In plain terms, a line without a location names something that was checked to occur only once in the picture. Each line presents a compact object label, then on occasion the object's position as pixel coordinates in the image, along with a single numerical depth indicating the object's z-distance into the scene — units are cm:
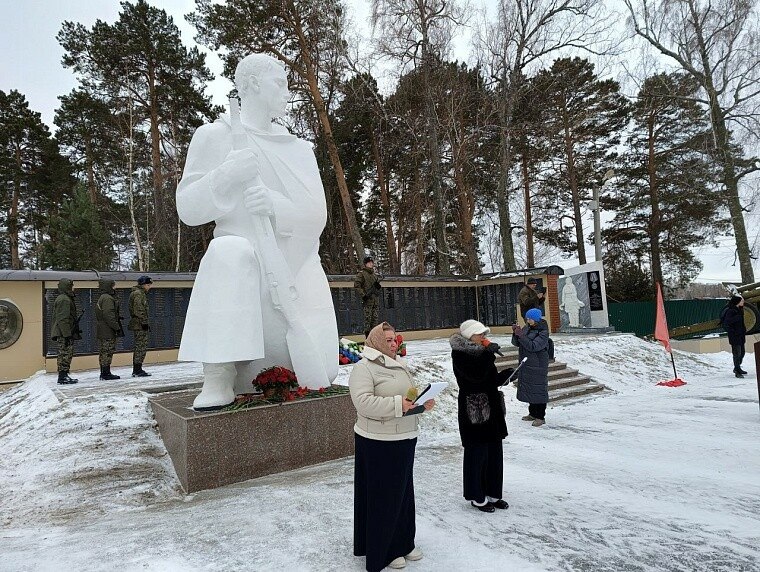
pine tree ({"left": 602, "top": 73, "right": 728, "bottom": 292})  2016
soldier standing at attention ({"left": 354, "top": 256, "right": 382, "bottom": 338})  1058
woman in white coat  235
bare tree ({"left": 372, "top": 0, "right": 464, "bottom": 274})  1670
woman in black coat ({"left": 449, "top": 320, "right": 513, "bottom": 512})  326
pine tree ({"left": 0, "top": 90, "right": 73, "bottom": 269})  1819
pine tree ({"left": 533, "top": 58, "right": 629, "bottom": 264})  2141
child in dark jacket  948
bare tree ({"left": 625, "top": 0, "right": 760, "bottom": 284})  1614
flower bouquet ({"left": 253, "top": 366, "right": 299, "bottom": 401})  412
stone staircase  812
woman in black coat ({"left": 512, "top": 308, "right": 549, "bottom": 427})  586
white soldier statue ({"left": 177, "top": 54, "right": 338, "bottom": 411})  386
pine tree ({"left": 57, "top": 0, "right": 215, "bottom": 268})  1659
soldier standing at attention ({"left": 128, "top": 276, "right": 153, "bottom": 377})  822
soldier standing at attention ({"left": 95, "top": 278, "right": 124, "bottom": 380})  764
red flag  938
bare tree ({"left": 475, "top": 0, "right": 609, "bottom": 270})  1725
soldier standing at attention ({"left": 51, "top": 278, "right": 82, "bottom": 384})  720
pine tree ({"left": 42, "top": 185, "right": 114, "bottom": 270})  1560
